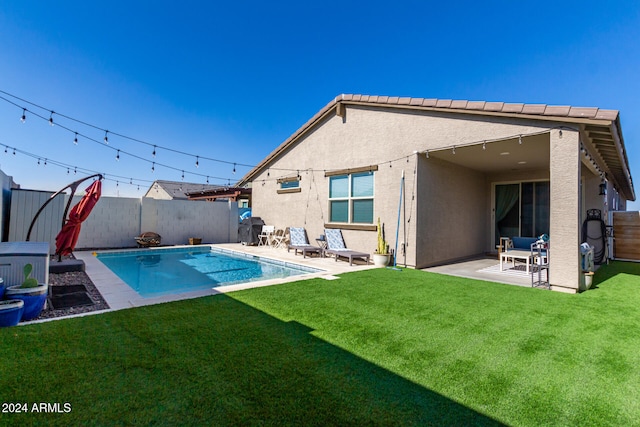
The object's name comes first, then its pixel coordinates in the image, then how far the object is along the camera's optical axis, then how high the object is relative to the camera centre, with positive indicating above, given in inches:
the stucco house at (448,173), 242.8 +63.5
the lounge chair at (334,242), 396.1 -31.7
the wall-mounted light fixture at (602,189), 413.7 +48.6
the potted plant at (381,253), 350.0 -38.6
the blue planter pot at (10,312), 142.1 -47.0
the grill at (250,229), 561.9 -22.3
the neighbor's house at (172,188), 1189.1 +115.4
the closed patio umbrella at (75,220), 281.3 -5.6
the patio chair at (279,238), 529.0 -34.4
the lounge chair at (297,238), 457.9 -31.2
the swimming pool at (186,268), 300.9 -65.2
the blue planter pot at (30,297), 156.2 -43.6
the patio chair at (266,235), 554.6 -31.4
